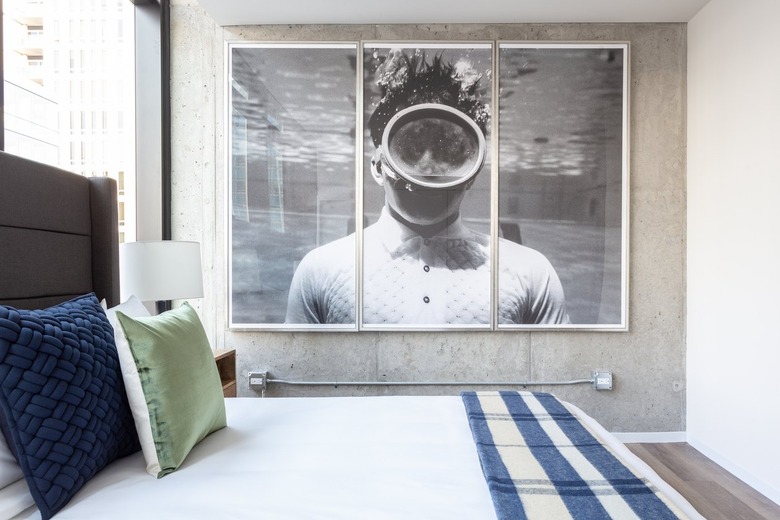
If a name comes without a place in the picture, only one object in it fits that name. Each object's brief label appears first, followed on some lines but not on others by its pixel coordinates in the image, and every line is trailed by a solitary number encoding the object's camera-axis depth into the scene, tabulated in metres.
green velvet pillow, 1.17
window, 1.81
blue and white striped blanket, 0.96
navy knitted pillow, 0.96
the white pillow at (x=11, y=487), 0.98
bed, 0.98
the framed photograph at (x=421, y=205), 2.78
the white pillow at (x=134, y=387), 1.17
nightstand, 2.41
